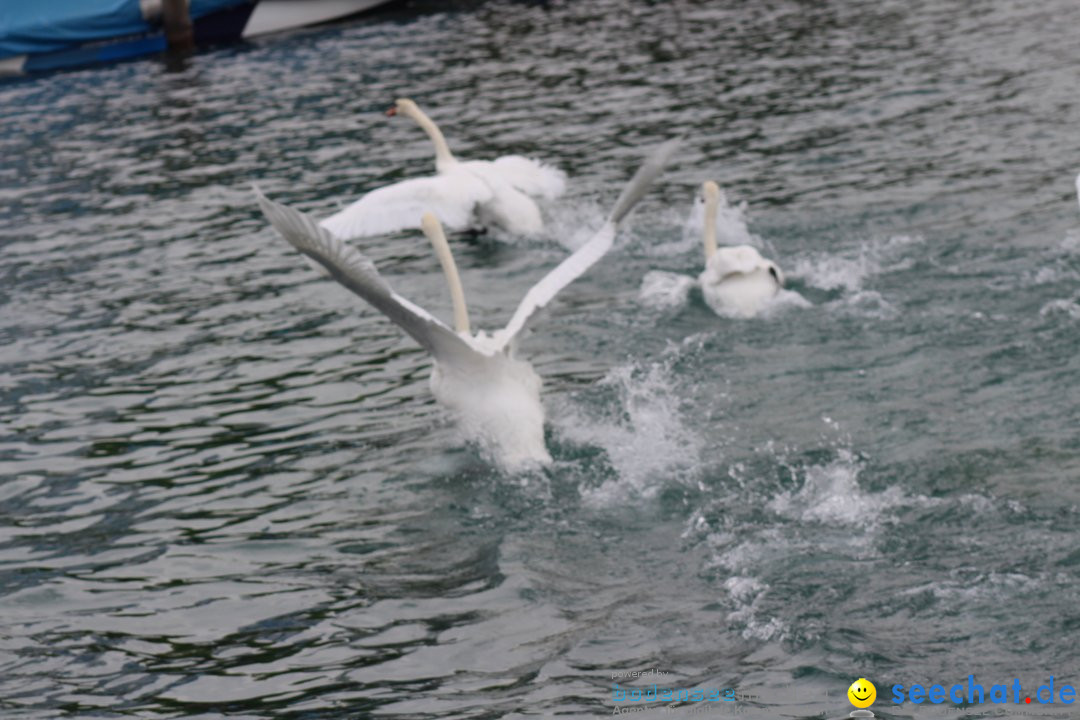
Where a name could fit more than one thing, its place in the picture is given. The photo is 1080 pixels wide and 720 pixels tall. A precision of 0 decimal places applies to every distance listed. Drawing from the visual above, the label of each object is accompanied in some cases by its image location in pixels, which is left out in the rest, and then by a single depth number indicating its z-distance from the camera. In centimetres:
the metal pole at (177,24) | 2781
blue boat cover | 2728
